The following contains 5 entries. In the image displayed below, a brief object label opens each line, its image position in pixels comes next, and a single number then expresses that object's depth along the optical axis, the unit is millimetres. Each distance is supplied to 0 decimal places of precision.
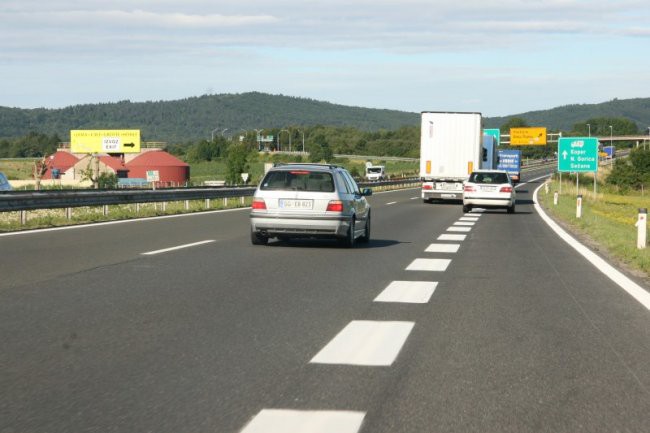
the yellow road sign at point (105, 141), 117188
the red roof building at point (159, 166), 133625
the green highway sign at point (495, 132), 90162
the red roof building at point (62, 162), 141500
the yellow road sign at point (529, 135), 111688
